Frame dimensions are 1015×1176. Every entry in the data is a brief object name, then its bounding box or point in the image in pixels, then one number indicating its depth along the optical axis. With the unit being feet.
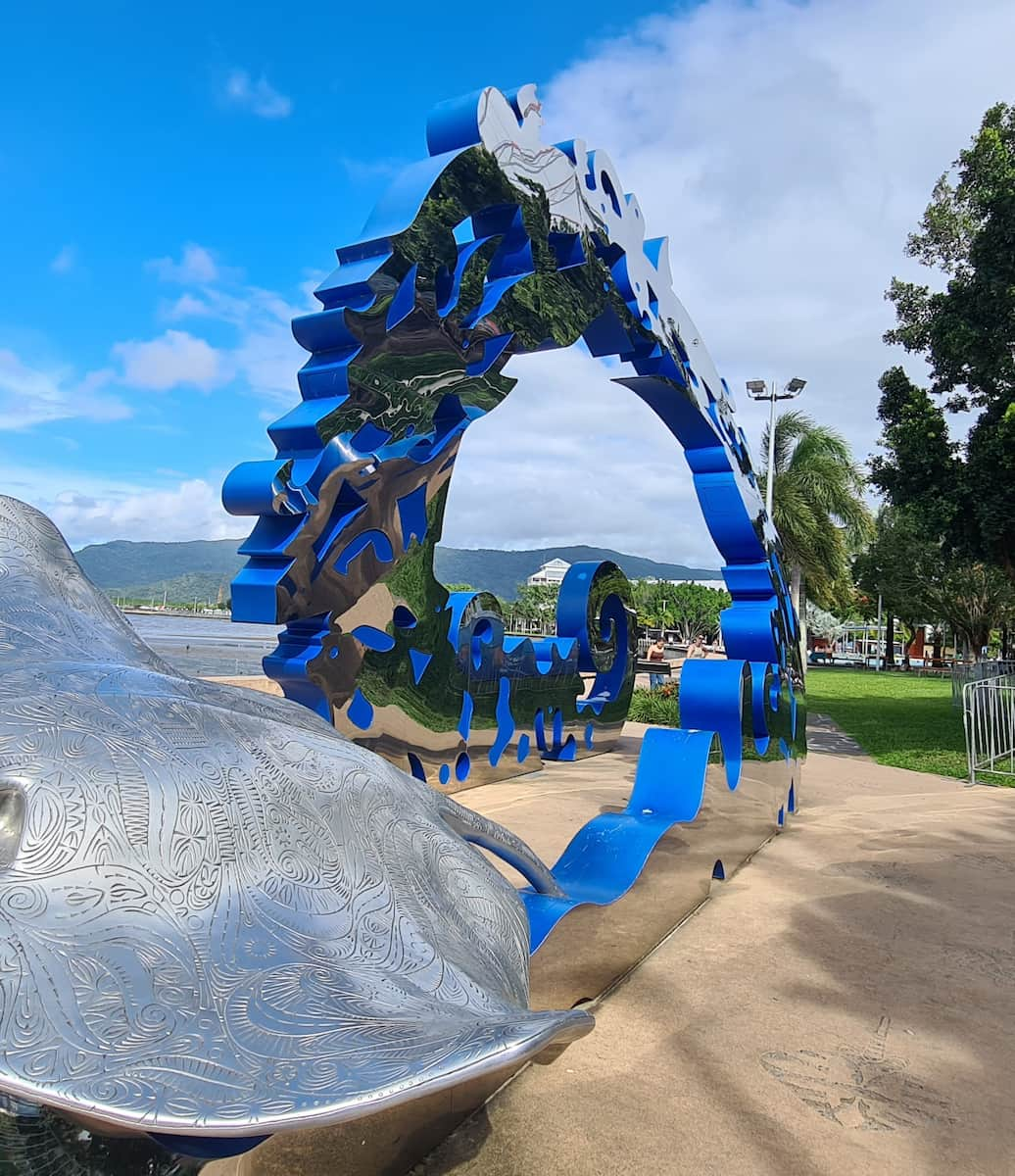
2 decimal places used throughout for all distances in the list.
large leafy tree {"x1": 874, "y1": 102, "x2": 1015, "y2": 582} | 40.65
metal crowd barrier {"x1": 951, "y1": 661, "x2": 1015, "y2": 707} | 52.29
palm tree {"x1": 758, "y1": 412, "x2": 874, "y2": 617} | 77.51
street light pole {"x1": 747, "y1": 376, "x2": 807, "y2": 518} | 71.97
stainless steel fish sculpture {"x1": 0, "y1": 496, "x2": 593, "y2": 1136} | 3.43
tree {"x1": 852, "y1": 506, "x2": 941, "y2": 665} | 106.93
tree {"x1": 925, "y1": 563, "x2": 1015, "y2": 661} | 111.24
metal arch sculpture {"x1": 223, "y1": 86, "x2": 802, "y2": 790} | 11.09
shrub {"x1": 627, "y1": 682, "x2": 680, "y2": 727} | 47.21
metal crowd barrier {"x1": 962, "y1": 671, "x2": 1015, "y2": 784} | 33.32
